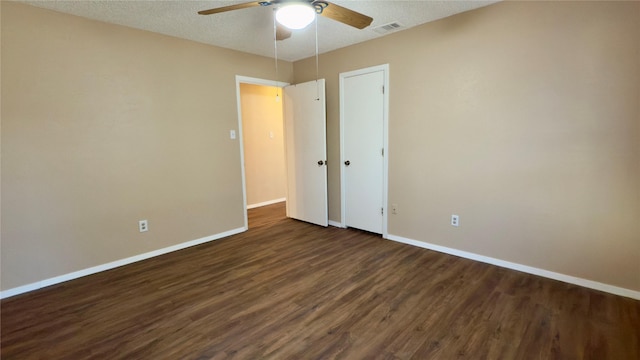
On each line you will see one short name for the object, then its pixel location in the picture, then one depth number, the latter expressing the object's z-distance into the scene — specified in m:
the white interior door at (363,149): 3.67
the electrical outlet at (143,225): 3.24
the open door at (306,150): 4.14
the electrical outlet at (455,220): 3.17
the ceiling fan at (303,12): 1.92
